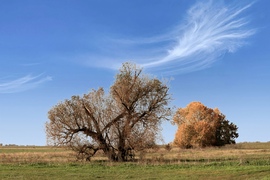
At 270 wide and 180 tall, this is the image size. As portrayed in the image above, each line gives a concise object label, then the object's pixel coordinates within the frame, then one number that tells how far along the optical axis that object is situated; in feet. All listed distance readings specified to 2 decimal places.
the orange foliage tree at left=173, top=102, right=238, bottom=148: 273.33
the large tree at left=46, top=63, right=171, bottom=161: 143.23
